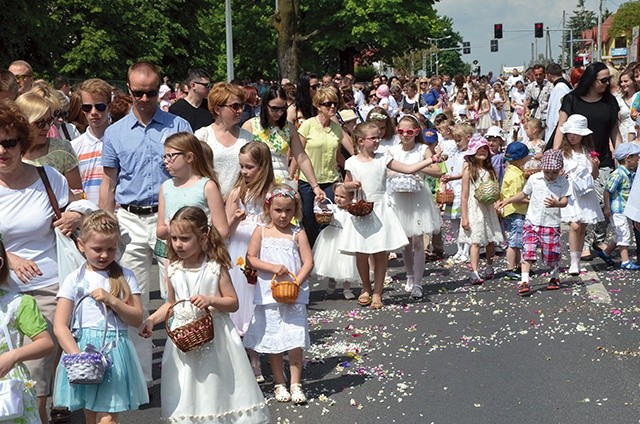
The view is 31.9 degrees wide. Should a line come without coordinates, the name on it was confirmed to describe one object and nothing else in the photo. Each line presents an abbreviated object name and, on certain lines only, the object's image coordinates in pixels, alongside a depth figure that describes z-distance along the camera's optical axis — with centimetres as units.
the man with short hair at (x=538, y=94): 2256
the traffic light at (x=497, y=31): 7894
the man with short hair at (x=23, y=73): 1052
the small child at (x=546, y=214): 1098
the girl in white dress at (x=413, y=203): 1111
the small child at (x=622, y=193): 1212
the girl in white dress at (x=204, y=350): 622
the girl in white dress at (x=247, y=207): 810
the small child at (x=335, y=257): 1064
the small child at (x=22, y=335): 503
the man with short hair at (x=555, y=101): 1502
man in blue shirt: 744
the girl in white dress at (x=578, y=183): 1180
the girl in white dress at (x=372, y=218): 1032
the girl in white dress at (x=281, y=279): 736
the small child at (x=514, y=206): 1177
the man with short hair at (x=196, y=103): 1107
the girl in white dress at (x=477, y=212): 1164
